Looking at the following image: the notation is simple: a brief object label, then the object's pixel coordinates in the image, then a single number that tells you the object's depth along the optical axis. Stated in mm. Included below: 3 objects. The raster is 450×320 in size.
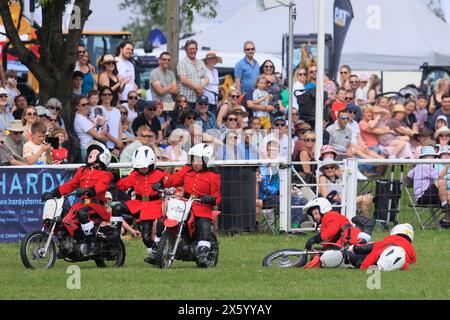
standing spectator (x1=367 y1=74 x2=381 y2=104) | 33575
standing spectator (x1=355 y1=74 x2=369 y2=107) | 30423
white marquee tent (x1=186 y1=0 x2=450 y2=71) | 36562
